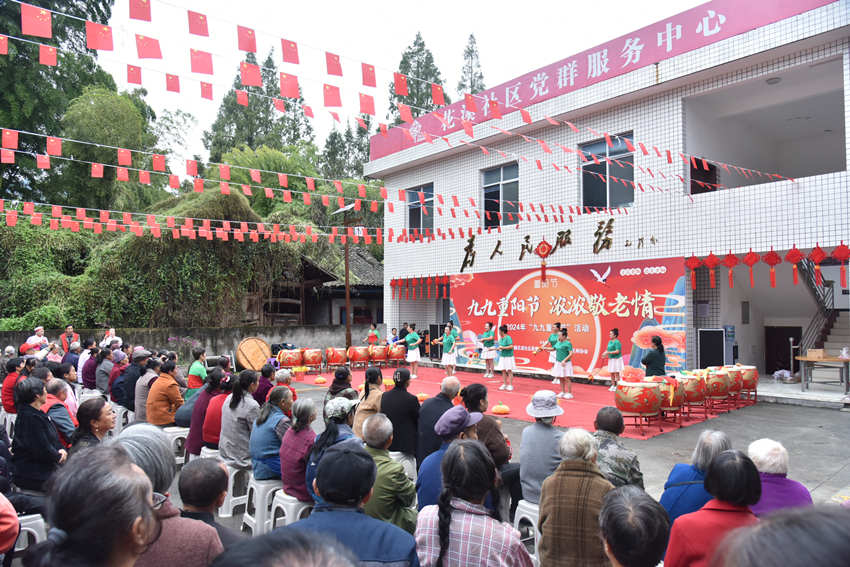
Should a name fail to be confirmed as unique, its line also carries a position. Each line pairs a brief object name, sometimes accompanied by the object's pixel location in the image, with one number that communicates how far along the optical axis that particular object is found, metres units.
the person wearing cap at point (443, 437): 3.25
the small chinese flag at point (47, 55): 5.62
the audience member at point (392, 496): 3.11
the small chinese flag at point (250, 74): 5.92
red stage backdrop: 11.24
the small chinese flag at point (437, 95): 7.21
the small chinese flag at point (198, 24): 5.23
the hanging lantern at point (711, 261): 10.44
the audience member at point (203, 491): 2.20
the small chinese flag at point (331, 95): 6.64
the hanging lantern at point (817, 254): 9.09
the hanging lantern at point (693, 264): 10.80
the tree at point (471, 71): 31.03
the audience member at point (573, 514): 2.66
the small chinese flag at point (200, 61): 5.67
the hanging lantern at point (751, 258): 9.88
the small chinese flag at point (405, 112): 7.78
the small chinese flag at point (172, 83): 6.07
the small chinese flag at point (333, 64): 6.14
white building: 9.66
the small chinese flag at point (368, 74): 6.43
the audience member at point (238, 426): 4.81
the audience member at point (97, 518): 1.40
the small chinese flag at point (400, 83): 6.79
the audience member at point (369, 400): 5.02
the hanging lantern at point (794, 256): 9.54
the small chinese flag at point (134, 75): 5.80
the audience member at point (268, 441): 4.31
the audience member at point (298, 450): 3.87
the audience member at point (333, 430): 3.54
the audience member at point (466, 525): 2.21
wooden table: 9.36
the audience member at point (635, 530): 1.92
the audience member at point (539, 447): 3.70
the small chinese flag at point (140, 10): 4.95
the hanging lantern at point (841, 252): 8.77
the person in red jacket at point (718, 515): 2.19
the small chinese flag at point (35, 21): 4.70
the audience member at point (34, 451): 3.95
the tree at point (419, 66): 31.17
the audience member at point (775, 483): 2.59
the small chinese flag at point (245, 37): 5.46
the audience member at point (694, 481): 2.81
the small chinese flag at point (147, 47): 5.35
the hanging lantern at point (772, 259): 9.64
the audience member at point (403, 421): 4.88
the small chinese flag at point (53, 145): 7.84
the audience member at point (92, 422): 3.58
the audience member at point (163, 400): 6.06
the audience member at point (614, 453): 3.33
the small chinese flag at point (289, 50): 5.79
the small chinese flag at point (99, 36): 5.00
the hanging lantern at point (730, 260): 10.16
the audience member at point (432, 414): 4.55
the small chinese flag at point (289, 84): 6.33
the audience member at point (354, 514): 2.02
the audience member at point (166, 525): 1.80
